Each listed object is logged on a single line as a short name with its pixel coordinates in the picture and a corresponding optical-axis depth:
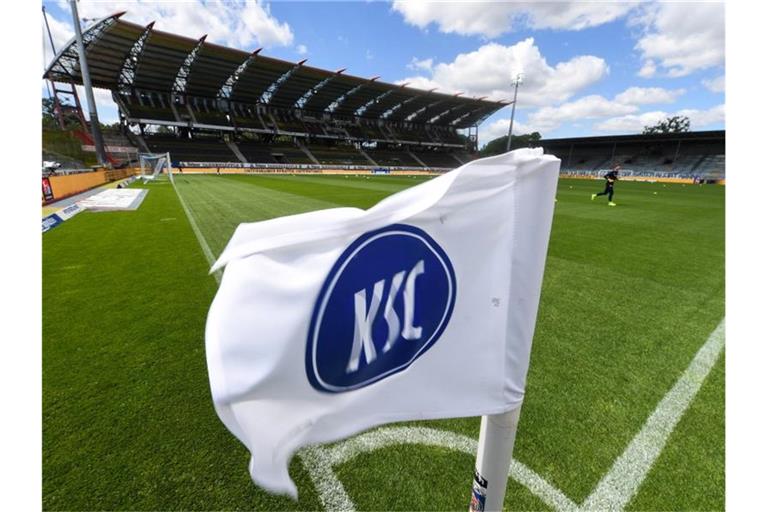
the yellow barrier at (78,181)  12.57
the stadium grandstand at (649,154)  44.22
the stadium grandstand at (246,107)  34.94
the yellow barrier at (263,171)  37.94
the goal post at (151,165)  26.46
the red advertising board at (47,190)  11.35
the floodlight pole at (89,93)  21.63
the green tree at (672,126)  78.00
